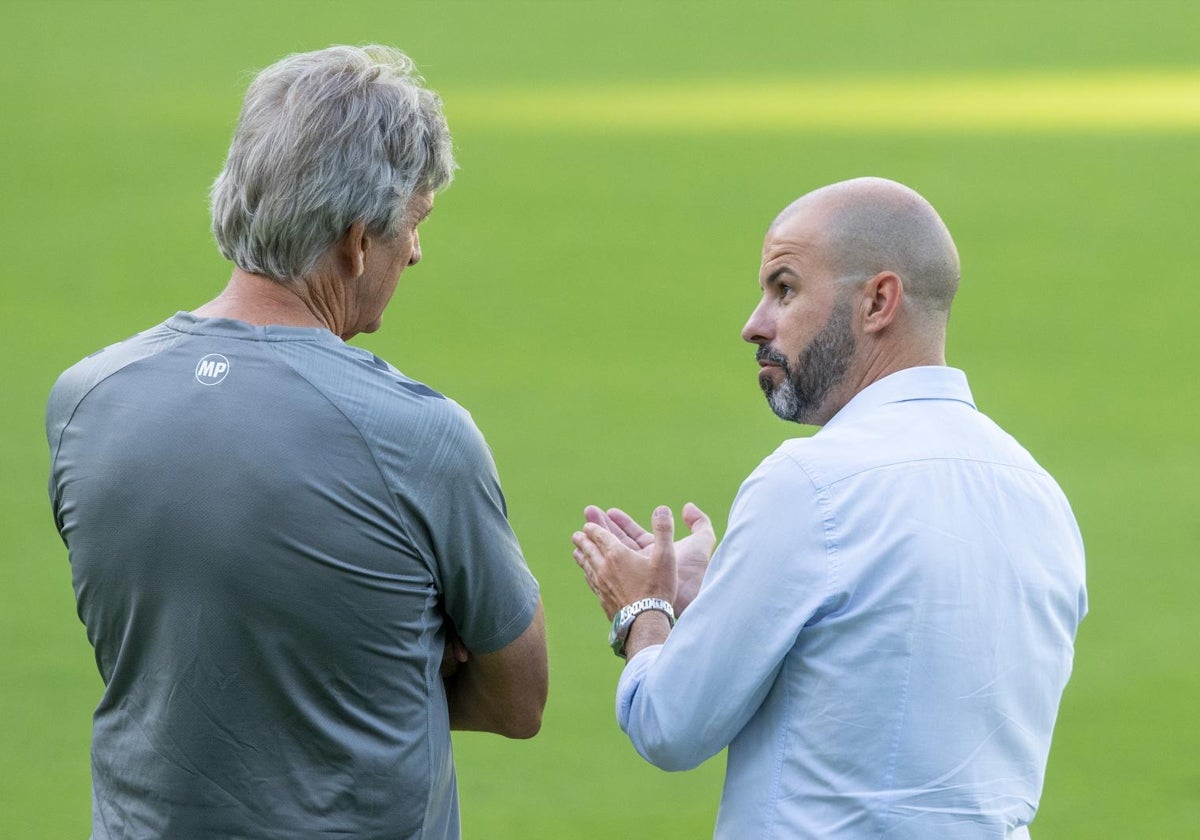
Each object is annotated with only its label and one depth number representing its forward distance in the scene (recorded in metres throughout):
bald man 14.39
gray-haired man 14.37
